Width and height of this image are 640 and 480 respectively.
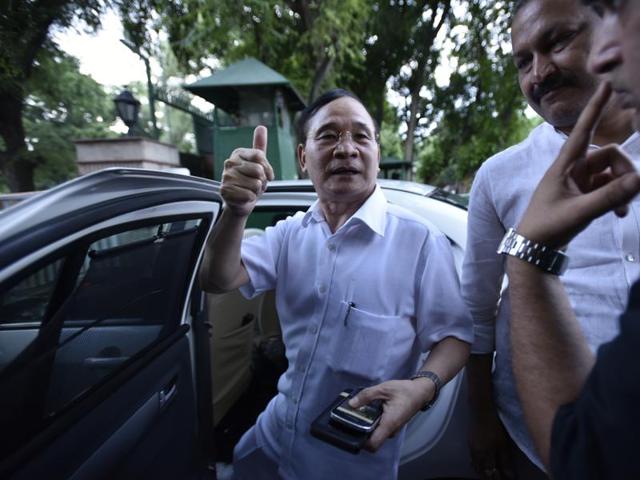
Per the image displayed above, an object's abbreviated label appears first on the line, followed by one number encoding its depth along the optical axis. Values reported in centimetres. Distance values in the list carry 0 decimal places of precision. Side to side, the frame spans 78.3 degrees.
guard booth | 722
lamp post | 353
